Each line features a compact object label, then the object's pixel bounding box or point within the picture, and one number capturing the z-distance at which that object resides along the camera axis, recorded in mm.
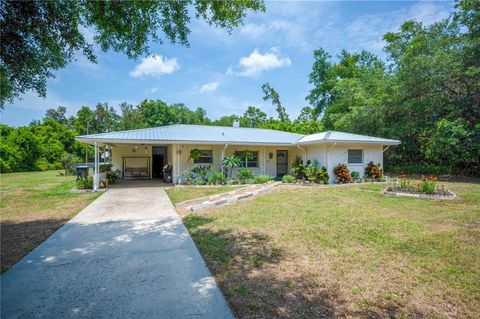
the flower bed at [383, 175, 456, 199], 9383
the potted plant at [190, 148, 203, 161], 14508
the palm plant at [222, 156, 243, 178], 14555
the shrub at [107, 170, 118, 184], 15430
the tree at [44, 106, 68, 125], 53250
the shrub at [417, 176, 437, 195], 9505
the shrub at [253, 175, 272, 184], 14635
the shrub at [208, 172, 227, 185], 14117
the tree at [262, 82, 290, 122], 43281
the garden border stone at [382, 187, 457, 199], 9195
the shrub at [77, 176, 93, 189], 12086
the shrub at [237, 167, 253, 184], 14680
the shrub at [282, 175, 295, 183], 14289
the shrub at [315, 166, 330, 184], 14047
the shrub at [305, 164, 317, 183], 14336
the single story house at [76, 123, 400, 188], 14008
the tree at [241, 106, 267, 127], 45438
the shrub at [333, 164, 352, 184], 14273
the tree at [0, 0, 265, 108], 3480
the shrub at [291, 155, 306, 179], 15383
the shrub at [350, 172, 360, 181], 14820
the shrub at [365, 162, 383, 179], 14930
